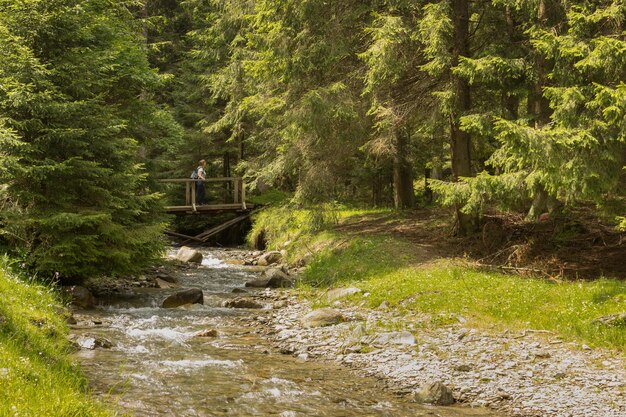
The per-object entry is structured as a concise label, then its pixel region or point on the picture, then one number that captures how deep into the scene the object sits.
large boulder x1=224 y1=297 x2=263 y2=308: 12.48
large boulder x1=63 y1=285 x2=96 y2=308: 11.45
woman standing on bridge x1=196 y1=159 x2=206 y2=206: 23.74
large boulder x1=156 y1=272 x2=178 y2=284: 15.20
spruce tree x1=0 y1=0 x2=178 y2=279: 10.80
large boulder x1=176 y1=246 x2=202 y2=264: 19.38
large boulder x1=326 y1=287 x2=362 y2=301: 11.99
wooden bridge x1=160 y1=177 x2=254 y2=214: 23.50
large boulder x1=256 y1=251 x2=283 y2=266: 19.22
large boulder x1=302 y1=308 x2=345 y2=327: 10.34
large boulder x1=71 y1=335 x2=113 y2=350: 8.59
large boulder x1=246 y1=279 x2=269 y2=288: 14.83
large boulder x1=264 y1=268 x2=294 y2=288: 14.85
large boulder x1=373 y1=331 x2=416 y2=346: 8.87
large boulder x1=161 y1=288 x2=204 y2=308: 12.33
